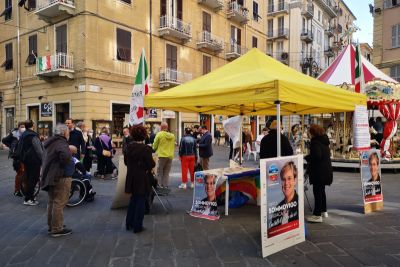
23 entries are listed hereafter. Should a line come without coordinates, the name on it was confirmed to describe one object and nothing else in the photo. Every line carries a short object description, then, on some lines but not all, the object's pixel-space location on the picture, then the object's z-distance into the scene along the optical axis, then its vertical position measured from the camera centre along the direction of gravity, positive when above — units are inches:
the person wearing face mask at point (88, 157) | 388.8 -29.8
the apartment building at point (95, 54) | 739.4 +187.9
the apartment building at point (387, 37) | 975.6 +268.2
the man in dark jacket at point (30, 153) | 263.3 -16.8
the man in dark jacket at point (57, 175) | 189.5 -24.7
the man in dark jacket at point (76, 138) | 337.7 -7.2
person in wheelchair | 278.1 -37.6
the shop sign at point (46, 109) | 797.2 +50.4
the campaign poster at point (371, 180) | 245.0 -36.7
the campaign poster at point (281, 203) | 163.2 -36.4
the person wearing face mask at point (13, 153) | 296.8 -20.6
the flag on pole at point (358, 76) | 303.3 +47.8
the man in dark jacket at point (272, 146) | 233.1 -11.0
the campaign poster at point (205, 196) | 229.8 -44.7
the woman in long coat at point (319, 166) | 216.2 -23.0
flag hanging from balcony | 753.0 +148.8
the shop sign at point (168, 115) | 935.4 +42.2
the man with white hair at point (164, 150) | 325.1 -18.5
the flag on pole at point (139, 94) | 270.4 +29.1
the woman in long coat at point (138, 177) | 199.2 -26.9
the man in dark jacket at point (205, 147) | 365.1 -17.8
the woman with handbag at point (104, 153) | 389.7 -25.4
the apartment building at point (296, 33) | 1622.8 +469.8
